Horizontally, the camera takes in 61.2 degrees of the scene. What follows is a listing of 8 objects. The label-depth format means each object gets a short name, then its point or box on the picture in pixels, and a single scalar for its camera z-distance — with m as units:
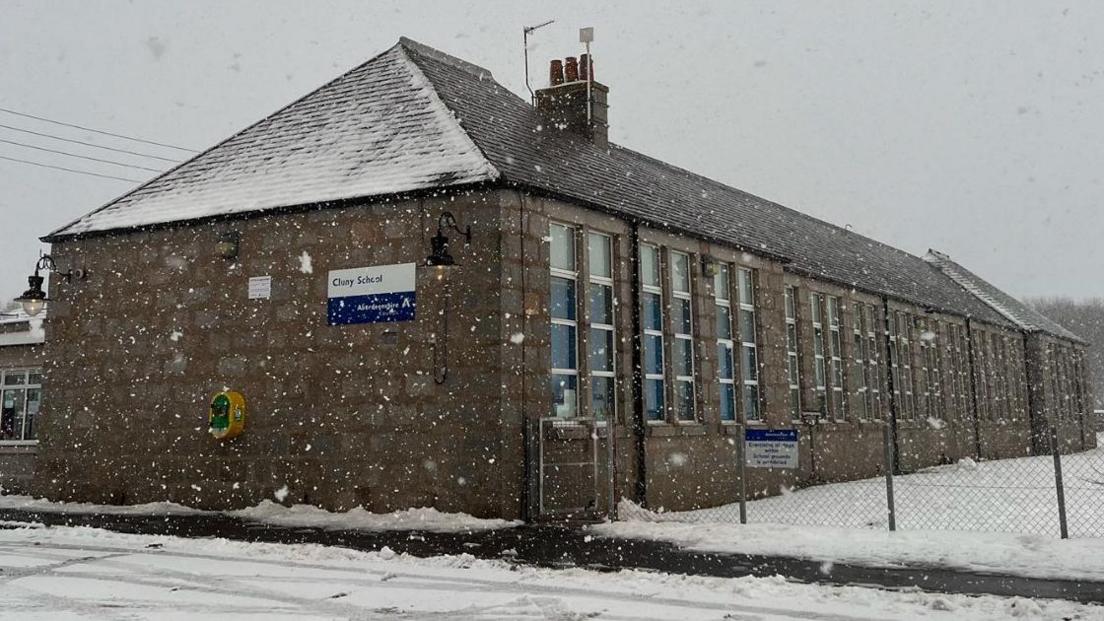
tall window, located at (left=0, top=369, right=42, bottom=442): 21.44
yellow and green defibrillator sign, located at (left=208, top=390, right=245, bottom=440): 14.77
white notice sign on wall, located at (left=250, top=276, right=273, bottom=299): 15.16
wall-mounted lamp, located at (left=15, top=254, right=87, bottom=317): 16.19
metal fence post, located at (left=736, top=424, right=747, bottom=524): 12.13
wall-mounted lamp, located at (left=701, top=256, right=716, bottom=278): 17.52
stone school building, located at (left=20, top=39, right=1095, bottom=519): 13.45
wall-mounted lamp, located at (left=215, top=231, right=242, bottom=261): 15.45
